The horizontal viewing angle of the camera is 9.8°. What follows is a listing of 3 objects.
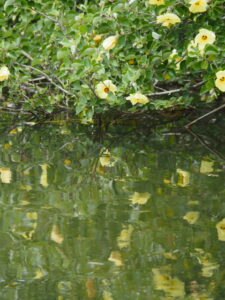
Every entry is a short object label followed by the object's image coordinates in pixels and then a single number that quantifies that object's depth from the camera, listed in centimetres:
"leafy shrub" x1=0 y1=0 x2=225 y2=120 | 863
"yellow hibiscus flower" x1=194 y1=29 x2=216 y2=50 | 814
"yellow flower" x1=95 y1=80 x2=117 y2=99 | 1012
